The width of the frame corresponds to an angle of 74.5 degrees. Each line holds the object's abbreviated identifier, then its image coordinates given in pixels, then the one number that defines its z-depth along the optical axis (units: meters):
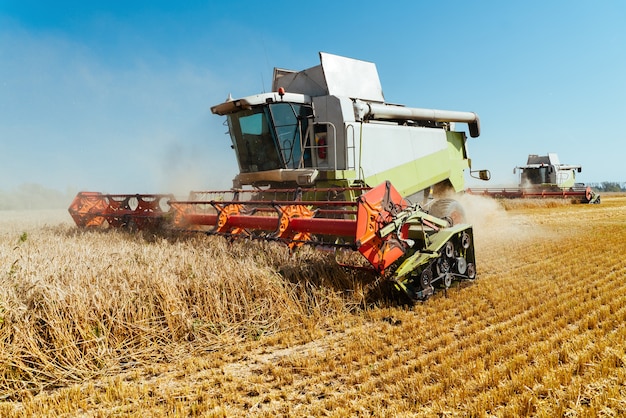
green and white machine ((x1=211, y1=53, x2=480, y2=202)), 5.73
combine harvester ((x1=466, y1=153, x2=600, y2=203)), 18.44
